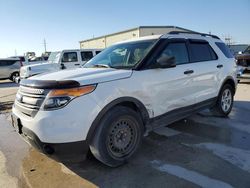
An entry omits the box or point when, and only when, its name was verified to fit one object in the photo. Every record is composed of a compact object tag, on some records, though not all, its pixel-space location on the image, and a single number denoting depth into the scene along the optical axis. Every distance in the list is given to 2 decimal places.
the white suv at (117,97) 2.23
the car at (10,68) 14.07
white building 24.53
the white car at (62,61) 9.47
